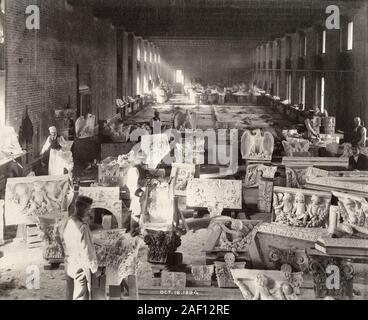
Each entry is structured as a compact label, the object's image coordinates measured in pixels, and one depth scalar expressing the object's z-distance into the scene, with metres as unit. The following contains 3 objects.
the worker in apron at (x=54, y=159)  10.61
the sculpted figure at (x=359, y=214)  8.78
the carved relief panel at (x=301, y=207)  8.98
